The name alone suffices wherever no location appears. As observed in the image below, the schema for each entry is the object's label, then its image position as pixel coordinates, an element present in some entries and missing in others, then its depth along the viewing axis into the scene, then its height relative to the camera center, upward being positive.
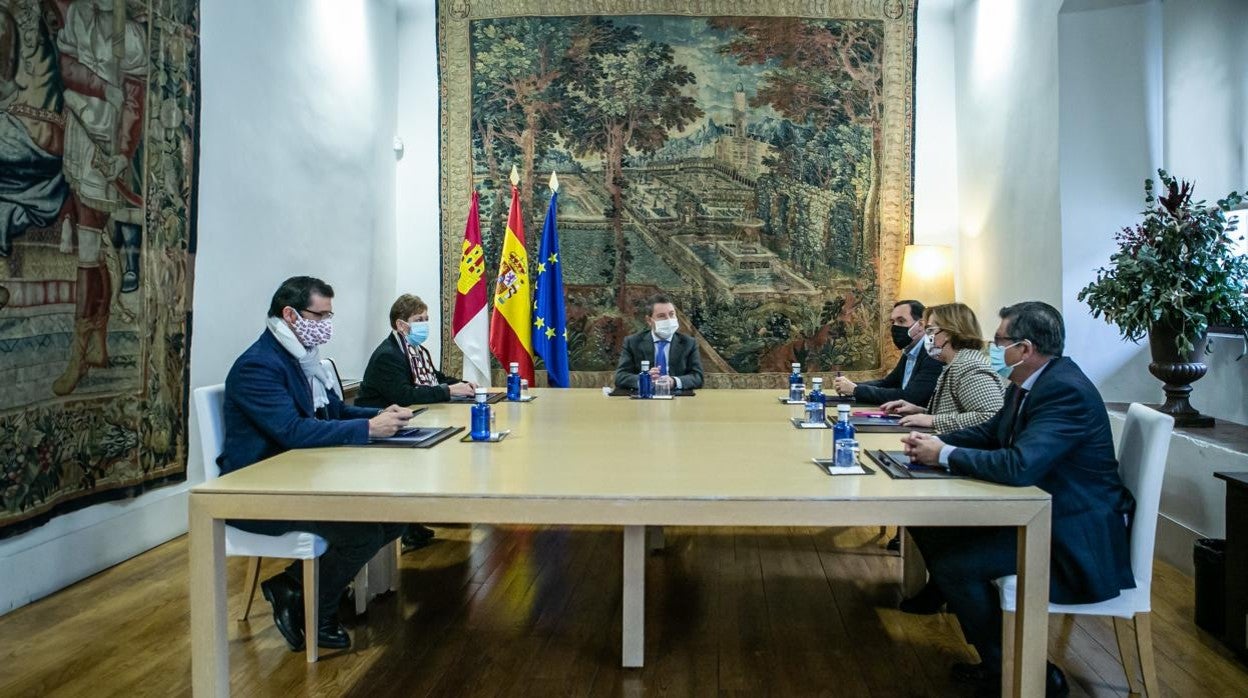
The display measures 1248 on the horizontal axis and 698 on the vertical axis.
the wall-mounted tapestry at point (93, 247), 3.31 +0.43
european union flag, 6.68 +0.25
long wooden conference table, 2.21 -0.40
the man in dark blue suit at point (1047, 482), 2.37 -0.39
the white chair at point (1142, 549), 2.38 -0.57
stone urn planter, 4.05 -0.12
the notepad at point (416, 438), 2.96 -0.32
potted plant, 3.88 +0.26
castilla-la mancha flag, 6.69 +0.25
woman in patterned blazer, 3.37 -0.13
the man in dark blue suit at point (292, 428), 2.91 -0.28
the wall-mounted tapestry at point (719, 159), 6.96 +1.50
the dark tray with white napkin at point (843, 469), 2.50 -0.36
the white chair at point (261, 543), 2.77 -0.63
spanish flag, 6.60 +0.28
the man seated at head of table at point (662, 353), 5.34 -0.05
